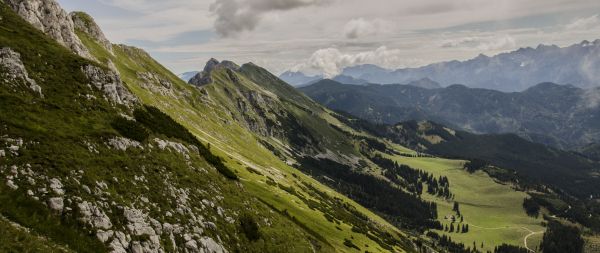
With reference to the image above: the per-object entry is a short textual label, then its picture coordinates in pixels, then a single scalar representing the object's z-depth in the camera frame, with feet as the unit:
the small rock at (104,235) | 111.45
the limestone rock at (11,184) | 105.29
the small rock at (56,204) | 107.86
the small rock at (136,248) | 117.83
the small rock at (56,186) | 111.75
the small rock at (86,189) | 119.03
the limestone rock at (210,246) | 143.13
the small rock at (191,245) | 136.67
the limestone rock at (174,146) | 181.68
